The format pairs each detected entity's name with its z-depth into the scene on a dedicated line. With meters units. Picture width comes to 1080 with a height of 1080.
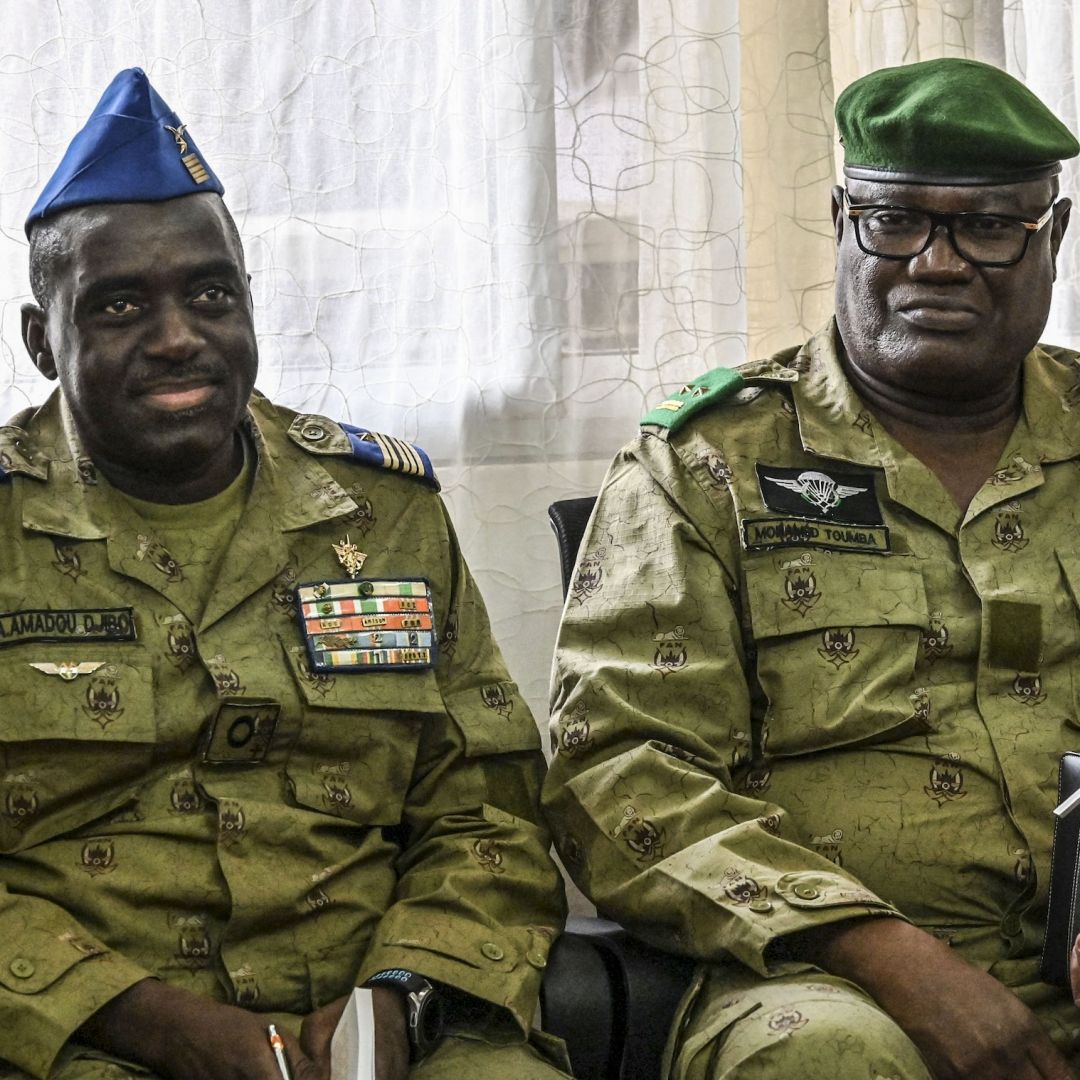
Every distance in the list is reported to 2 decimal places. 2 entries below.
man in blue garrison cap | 2.52
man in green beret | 2.55
